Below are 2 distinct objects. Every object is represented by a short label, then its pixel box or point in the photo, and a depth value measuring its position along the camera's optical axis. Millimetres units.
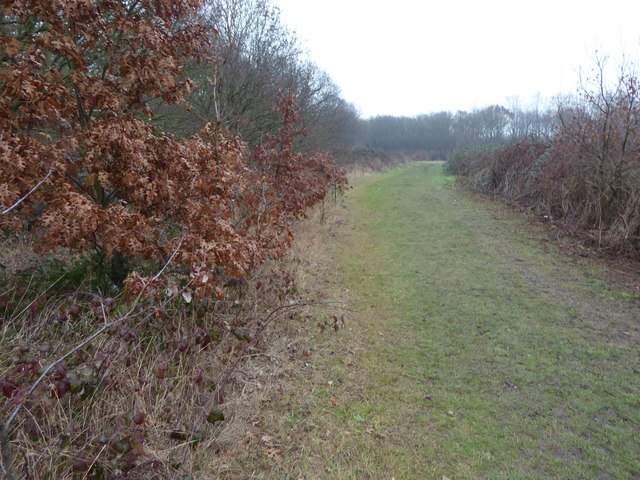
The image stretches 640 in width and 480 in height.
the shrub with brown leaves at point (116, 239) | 2375
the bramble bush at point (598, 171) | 8086
